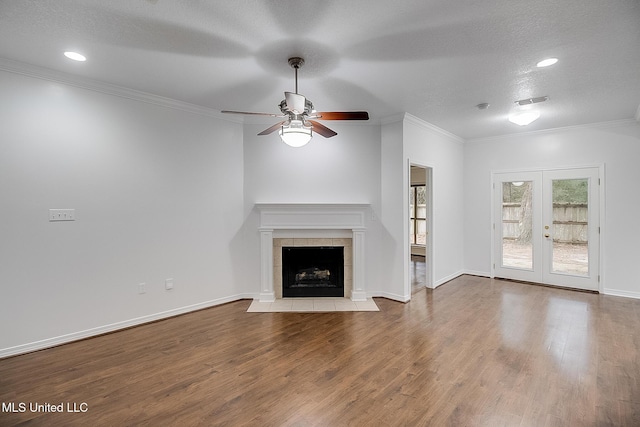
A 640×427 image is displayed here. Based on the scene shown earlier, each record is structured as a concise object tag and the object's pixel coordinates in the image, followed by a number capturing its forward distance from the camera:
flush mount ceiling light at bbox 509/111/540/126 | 3.94
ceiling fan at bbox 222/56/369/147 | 2.74
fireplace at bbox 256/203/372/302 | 4.61
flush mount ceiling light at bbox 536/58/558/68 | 2.84
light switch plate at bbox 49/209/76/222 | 3.13
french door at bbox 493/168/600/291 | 5.10
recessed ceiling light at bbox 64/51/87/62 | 2.73
